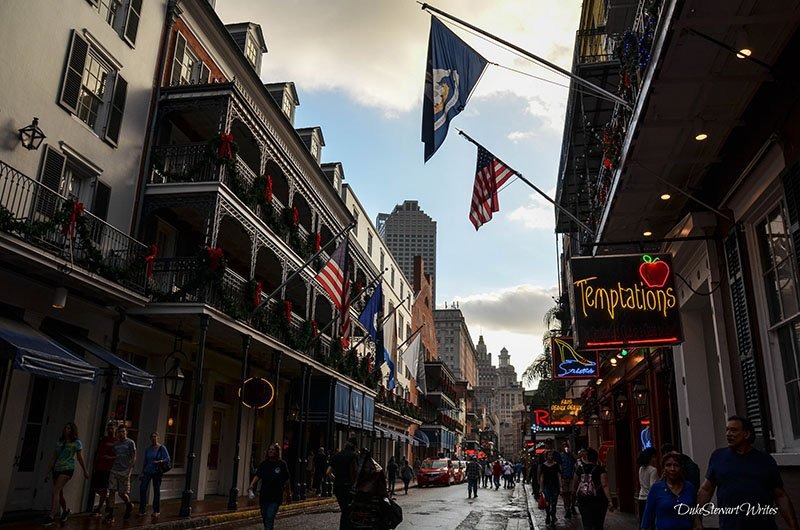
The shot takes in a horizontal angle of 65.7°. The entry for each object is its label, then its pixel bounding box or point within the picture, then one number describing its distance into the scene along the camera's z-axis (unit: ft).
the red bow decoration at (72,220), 39.83
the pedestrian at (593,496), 30.73
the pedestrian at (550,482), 50.19
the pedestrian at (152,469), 43.11
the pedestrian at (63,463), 35.68
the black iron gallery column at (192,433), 43.17
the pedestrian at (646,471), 31.32
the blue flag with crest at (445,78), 36.06
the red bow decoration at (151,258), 49.19
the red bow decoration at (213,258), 52.11
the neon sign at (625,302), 30.19
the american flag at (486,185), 42.83
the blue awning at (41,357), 33.40
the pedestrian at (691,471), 25.29
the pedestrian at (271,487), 32.45
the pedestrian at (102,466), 39.47
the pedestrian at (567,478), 55.52
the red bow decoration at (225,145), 55.26
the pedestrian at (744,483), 16.12
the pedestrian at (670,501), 17.43
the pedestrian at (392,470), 84.97
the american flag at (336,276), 61.31
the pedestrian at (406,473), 97.71
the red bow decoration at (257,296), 60.75
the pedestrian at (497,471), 133.41
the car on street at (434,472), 124.98
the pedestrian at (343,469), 34.88
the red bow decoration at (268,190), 65.00
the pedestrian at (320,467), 75.05
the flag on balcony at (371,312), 71.87
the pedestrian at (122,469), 39.55
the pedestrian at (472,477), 90.26
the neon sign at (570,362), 60.90
